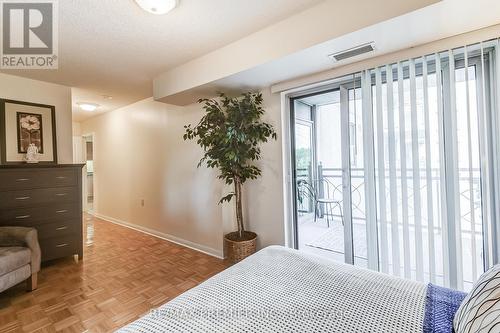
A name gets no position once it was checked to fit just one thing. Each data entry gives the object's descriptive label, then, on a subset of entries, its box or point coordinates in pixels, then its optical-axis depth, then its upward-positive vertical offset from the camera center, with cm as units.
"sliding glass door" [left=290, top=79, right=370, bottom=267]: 223 -6
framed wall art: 272 +55
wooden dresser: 249 -30
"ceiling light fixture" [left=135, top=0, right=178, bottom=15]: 153 +110
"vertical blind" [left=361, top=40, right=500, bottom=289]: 166 +0
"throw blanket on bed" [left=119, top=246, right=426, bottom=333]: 84 -55
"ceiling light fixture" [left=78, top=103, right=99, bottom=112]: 402 +118
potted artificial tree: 252 +33
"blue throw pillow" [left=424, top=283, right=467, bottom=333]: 81 -56
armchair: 201 -68
